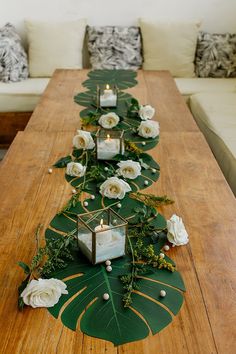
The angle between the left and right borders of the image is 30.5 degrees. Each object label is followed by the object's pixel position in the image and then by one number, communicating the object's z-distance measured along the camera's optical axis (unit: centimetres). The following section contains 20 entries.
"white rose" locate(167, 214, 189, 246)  128
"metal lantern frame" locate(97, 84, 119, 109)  243
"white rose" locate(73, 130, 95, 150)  183
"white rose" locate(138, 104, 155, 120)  225
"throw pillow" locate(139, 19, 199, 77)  378
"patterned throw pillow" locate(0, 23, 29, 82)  354
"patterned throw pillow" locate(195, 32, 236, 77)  379
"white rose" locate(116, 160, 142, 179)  165
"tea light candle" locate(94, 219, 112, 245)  115
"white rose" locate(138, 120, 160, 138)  203
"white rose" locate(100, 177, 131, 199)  150
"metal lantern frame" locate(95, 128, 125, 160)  178
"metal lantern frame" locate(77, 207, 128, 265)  115
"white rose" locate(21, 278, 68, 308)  105
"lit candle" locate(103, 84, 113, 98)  243
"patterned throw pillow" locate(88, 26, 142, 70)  379
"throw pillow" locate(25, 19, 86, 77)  374
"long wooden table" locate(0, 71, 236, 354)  99
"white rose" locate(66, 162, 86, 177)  167
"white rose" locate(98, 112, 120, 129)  212
